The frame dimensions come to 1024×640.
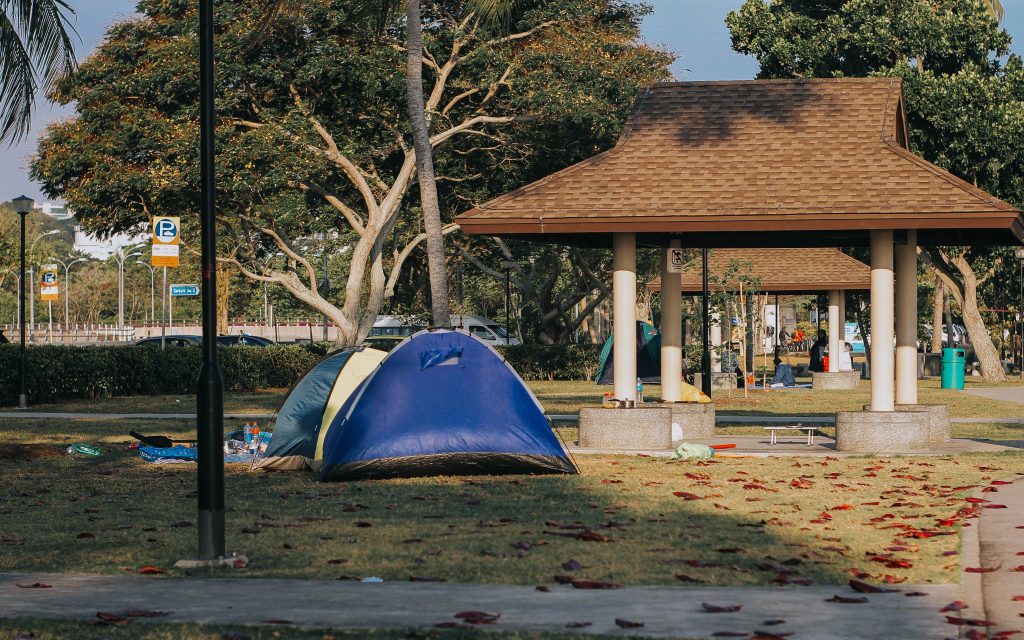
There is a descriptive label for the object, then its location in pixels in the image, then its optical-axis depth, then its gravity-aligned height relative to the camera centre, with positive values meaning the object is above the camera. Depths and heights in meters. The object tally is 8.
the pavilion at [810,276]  42.50 +1.96
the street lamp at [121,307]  100.12 +2.67
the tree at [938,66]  40.66 +8.51
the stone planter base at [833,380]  41.78 -1.29
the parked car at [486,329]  74.40 +0.64
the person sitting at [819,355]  46.50 -0.58
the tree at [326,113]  36.50 +6.30
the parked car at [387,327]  84.25 +0.86
